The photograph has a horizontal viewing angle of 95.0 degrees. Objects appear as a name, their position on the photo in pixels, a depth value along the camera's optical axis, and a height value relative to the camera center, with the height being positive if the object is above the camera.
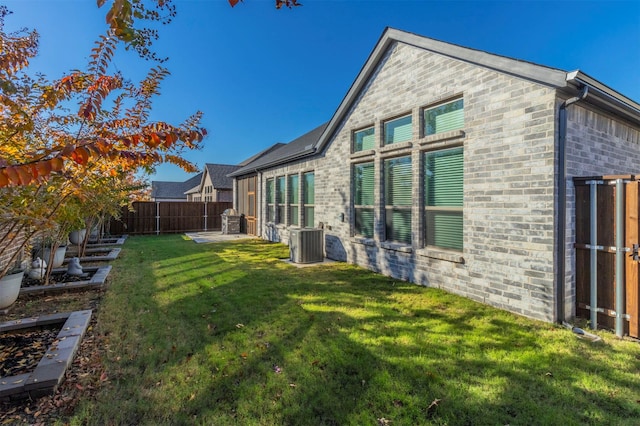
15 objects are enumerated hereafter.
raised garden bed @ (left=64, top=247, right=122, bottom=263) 9.04 -1.39
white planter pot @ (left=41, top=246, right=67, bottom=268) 7.75 -1.15
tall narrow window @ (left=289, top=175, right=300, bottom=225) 11.78 +0.58
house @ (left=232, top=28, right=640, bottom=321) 4.30 +0.94
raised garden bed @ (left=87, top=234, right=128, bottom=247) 12.60 -1.32
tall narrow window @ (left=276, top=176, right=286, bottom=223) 12.77 +0.68
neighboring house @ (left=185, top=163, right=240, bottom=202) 27.69 +2.98
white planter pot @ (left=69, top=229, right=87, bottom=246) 11.98 -0.97
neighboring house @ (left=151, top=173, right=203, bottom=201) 40.75 +3.60
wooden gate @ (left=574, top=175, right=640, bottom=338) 3.89 -0.53
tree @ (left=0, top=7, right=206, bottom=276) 2.20 +1.29
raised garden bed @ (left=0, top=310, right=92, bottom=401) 2.61 -1.53
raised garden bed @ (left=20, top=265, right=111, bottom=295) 5.69 -1.46
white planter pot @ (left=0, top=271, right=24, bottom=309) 4.74 -1.25
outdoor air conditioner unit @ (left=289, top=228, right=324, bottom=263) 8.63 -0.95
